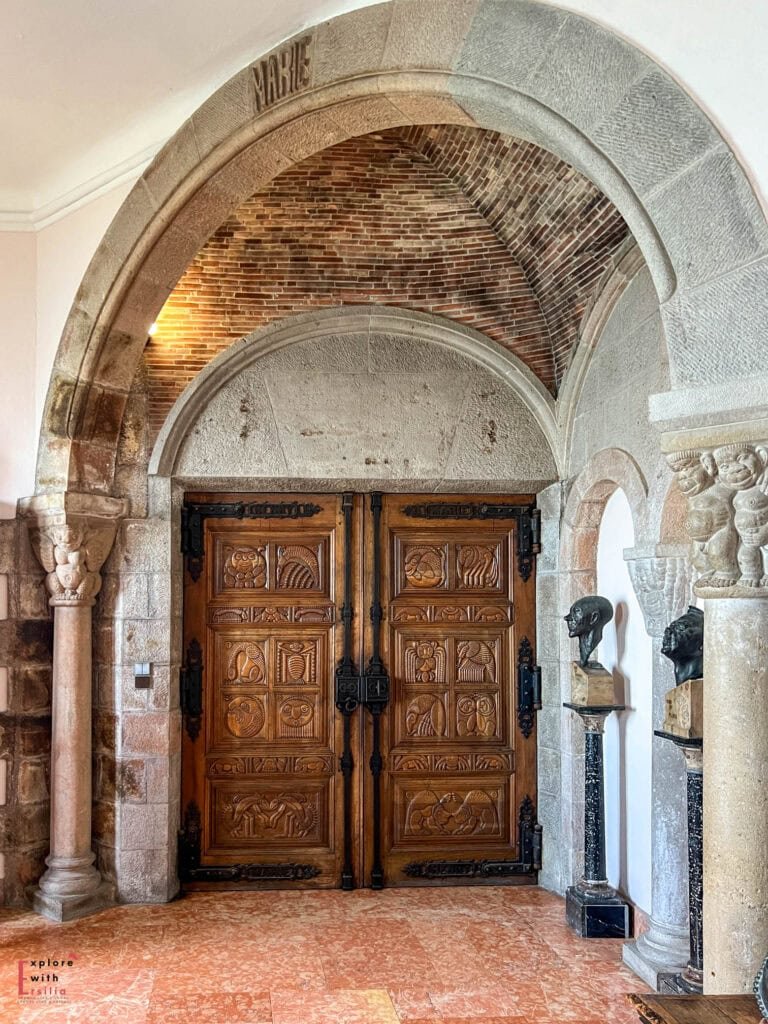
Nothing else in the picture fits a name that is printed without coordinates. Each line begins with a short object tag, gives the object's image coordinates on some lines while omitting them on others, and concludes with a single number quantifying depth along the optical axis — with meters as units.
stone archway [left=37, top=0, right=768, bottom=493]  2.60
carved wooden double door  5.12
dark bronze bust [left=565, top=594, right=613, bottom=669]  4.38
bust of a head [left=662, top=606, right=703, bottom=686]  3.43
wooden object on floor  2.17
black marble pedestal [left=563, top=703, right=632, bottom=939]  4.32
